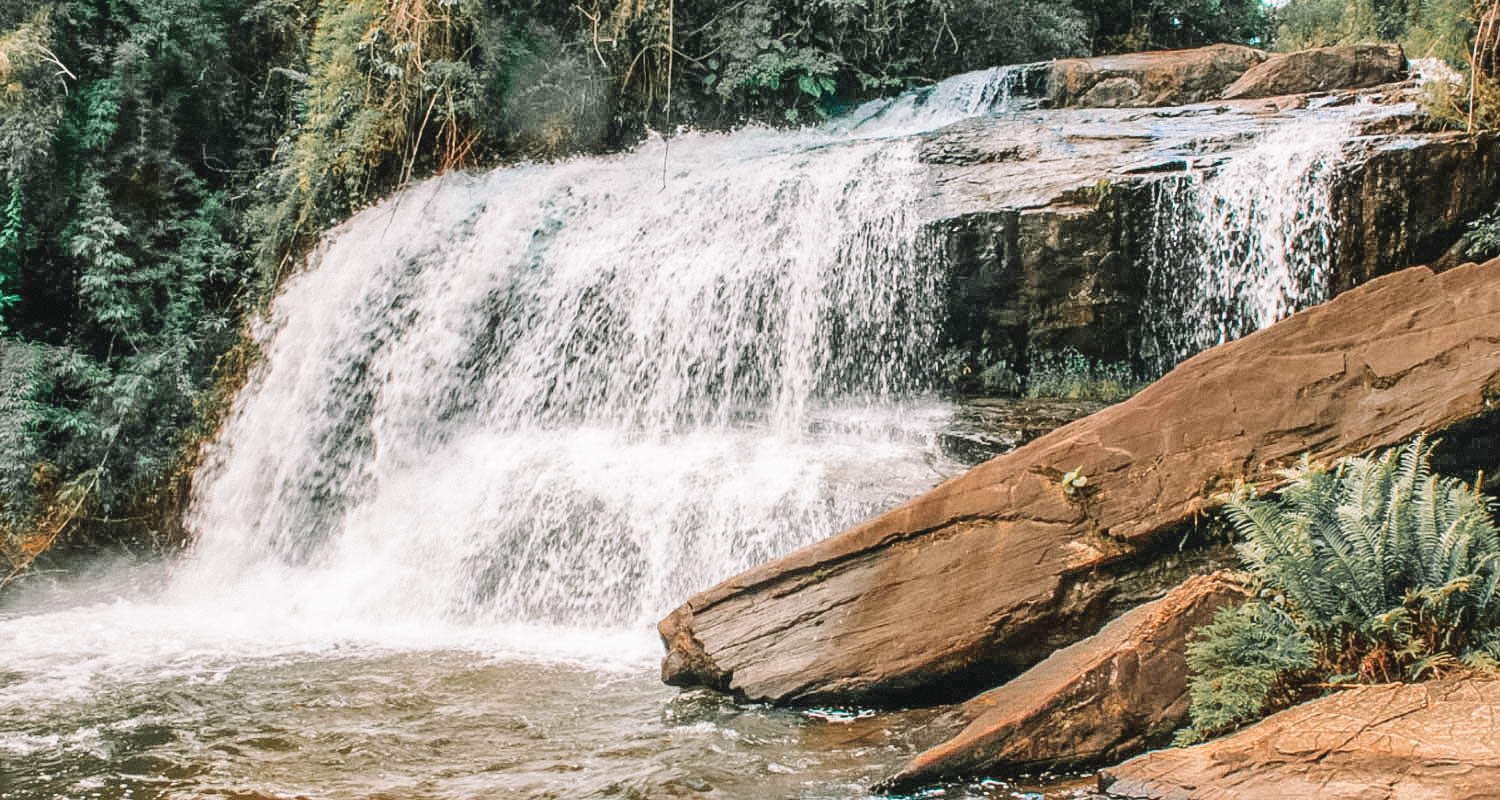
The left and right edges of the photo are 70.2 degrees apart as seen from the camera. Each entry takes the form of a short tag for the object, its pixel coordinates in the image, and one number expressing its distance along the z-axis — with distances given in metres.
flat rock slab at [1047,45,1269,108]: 10.55
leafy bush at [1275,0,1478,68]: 14.25
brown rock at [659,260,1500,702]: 4.70
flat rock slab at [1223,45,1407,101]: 9.62
